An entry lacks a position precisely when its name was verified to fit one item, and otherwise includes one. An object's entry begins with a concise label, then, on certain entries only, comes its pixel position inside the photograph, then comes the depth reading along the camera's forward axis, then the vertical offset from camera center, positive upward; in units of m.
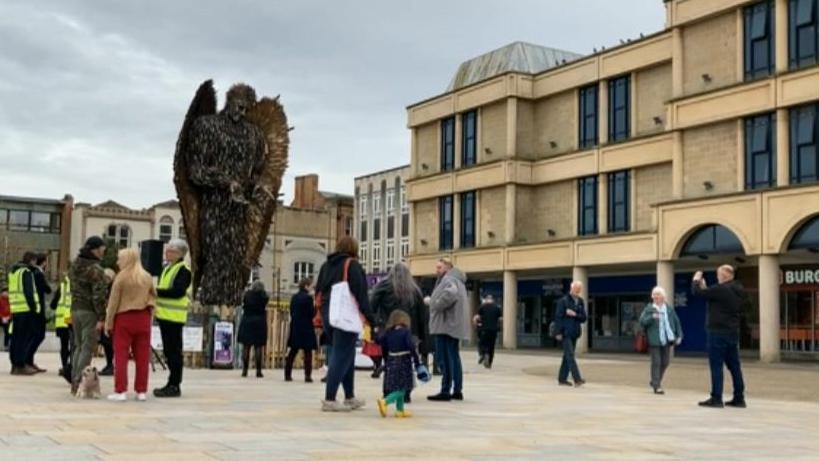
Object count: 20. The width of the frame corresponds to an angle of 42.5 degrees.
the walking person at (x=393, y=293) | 13.36 +0.26
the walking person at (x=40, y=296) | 16.33 +0.15
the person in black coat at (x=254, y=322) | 17.78 -0.20
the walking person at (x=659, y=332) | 17.11 -0.20
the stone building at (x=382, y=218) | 81.94 +7.58
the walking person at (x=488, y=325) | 25.72 -0.23
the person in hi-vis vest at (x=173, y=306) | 12.47 +0.02
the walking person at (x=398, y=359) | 10.88 -0.49
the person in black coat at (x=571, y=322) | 18.03 -0.08
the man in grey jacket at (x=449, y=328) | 13.56 -0.17
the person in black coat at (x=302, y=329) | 16.80 -0.28
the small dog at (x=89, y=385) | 12.06 -0.90
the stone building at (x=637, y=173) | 34.72 +5.94
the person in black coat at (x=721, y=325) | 13.80 -0.05
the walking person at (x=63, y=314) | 16.64 -0.14
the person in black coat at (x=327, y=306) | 11.00 +0.07
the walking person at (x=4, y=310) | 23.95 -0.12
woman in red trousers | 11.78 -0.13
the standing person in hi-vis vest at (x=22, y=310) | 16.19 -0.08
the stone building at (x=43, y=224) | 78.75 +6.17
